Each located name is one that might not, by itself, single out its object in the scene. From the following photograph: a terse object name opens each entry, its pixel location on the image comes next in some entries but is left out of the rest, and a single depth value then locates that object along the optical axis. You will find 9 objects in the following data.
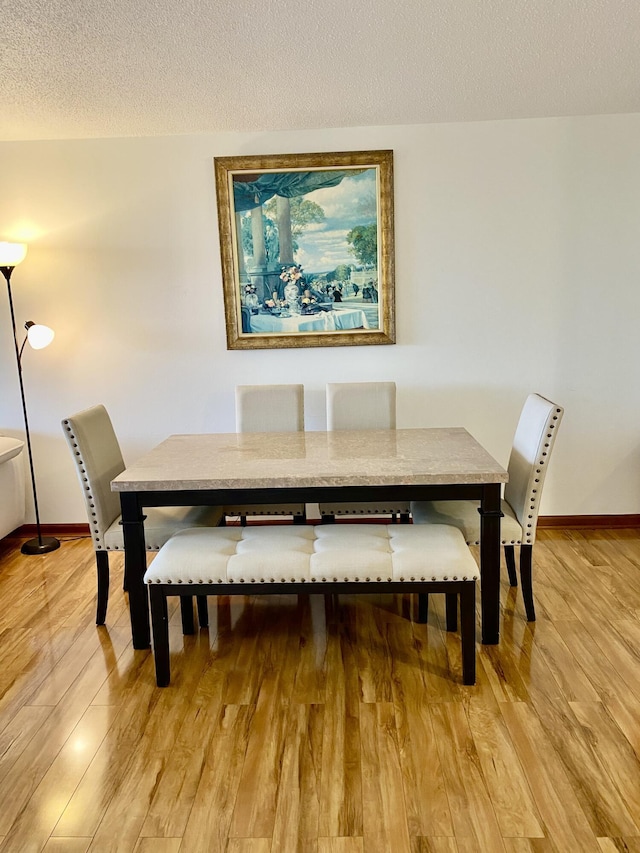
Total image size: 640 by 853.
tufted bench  2.38
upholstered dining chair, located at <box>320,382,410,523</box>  3.55
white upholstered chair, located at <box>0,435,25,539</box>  3.92
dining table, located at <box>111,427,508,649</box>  2.49
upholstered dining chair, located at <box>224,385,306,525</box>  3.57
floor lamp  3.65
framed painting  3.83
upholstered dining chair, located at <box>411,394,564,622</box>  2.76
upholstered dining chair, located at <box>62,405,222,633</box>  2.86
